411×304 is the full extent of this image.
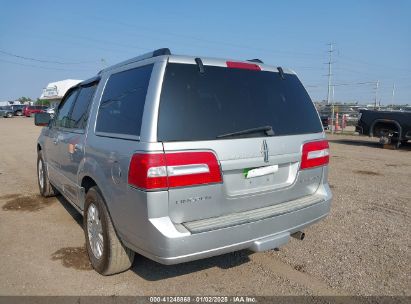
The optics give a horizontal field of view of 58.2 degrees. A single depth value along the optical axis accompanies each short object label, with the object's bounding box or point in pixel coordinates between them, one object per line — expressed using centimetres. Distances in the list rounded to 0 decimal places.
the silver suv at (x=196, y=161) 271
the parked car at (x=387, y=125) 1308
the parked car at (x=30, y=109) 5256
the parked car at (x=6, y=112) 5119
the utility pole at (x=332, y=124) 2294
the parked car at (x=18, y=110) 5408
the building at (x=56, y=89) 5512
